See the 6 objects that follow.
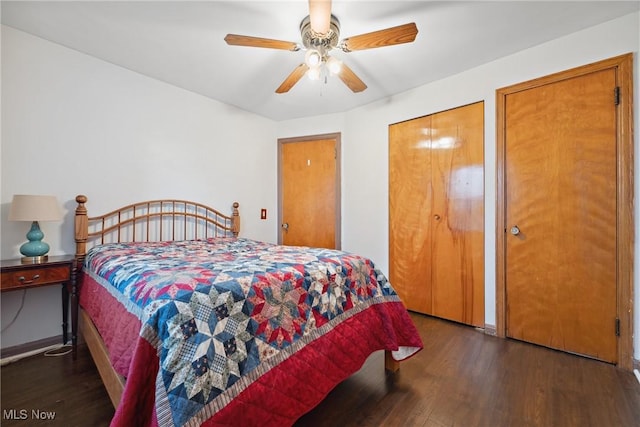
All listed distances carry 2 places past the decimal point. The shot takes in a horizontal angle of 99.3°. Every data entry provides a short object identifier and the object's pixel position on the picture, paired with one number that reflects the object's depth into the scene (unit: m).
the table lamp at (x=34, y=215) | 1.75
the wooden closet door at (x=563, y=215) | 1.90
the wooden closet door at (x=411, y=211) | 2.82
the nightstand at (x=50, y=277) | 1.66
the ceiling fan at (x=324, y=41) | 1.50
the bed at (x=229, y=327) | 0.90
